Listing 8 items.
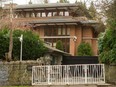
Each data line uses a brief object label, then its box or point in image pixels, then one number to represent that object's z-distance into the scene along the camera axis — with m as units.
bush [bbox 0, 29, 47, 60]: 22.41
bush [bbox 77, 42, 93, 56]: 40.00
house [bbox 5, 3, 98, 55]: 41.78
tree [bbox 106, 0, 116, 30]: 14.81
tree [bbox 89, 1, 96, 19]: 16.72
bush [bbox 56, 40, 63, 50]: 40.59
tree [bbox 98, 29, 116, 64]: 17.02
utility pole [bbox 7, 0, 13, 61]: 20.47
